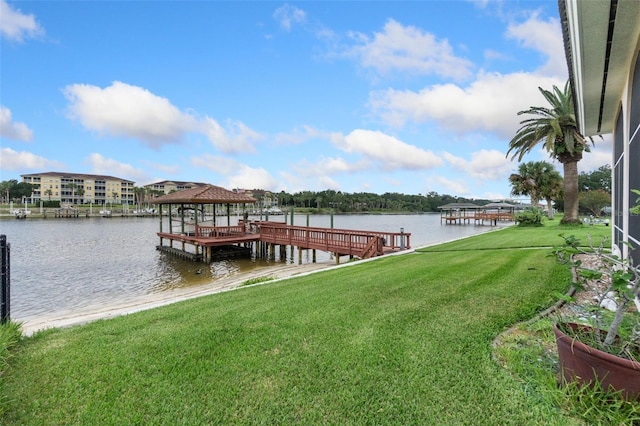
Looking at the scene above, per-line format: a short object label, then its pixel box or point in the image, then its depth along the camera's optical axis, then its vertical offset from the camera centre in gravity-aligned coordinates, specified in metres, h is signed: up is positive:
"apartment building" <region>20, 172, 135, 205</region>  102.25 +6.60
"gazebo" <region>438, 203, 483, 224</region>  57.78 -0.51
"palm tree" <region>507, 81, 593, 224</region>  20.86 +4.57
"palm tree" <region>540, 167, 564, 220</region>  43.75 +2.68
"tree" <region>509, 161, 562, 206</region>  43.94 +3.39
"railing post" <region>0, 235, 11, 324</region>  4.33 -1.04
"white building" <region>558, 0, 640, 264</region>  3.54 +2.03
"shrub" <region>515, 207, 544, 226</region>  27.63 -1.14
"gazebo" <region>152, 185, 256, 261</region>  19.91 -1.40
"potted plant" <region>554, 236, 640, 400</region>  2.12 -1.05
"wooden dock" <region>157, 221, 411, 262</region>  14.66 -1.85
